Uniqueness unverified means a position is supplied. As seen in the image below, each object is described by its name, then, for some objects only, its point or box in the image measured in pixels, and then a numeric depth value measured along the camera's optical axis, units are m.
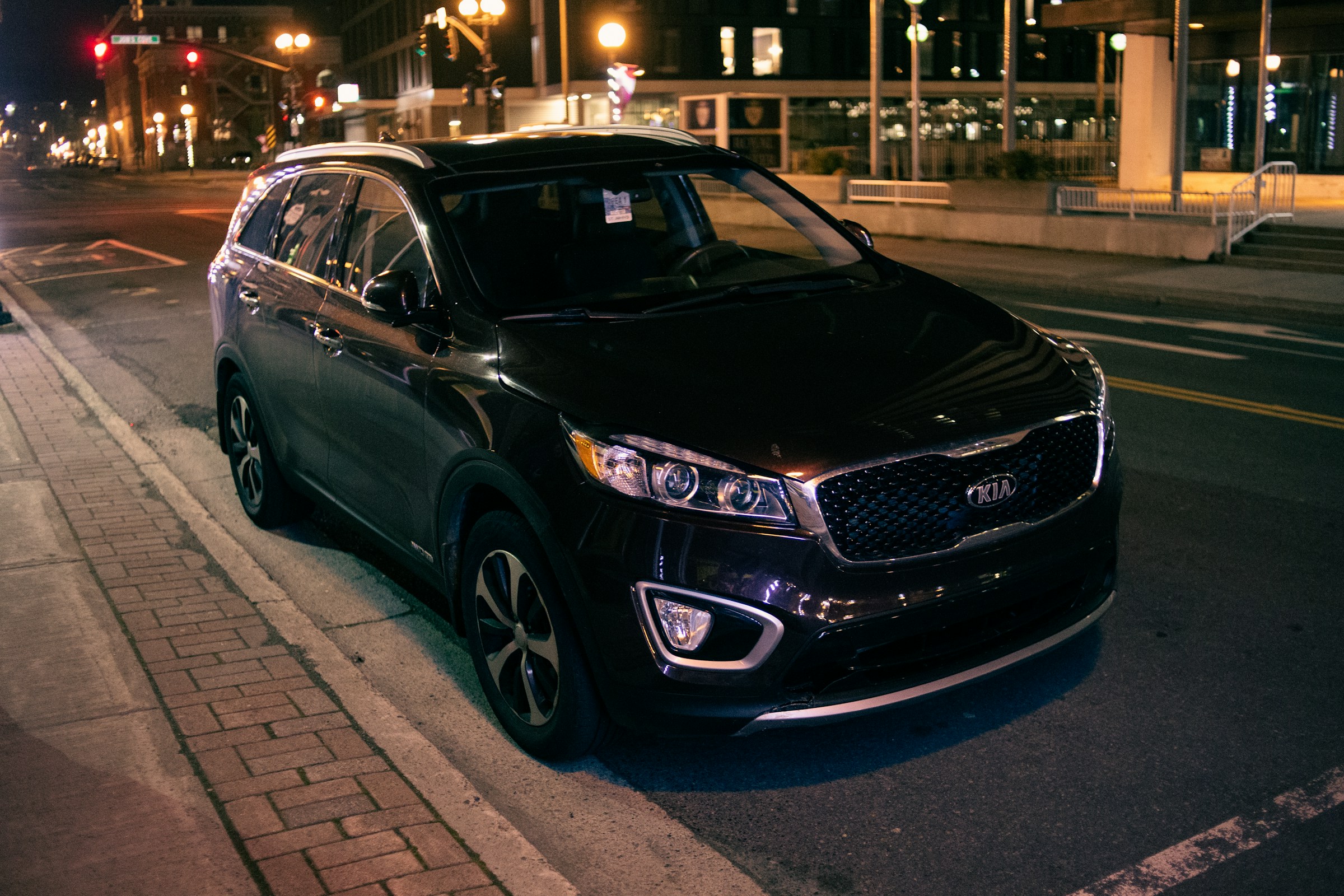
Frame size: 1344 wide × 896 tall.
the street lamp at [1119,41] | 37.63
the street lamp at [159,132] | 127.50
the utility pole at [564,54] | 41.84
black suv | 3.59
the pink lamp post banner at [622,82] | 31.16
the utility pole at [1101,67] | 45.36
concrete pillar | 31.41
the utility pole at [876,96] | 29.98
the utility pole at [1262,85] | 23.92
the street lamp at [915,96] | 29.92
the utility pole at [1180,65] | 22.89
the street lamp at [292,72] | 48.91
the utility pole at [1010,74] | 27.66
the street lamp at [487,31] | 29.48
